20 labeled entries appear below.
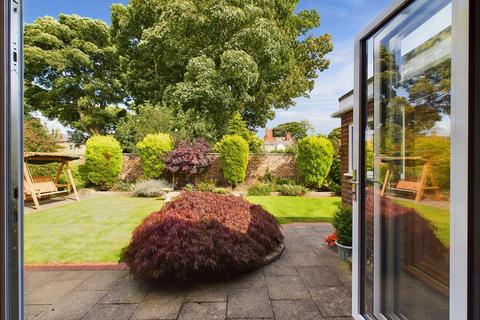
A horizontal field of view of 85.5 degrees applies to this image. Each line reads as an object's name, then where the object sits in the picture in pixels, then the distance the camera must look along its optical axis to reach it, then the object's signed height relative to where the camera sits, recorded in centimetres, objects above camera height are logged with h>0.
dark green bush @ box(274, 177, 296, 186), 934 -83
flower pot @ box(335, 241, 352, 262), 313 -116
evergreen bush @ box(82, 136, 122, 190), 909 -10
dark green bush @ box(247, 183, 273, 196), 868 -108
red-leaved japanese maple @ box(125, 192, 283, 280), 249 -88
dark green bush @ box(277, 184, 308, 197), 855 -107
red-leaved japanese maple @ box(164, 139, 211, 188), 908 -3
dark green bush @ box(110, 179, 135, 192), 922 -101
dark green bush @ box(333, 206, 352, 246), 319 -84
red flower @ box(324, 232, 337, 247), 367 -117
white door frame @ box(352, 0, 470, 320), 114 -2
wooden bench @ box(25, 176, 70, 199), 664 -77
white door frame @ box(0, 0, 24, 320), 99 -3
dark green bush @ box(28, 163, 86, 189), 900 -50
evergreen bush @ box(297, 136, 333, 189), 881 -4
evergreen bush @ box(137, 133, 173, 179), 933 +19
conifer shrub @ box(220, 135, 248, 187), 926 +4
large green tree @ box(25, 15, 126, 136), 1312 +462
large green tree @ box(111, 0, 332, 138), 1077 +493
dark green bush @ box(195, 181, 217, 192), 859 -96
